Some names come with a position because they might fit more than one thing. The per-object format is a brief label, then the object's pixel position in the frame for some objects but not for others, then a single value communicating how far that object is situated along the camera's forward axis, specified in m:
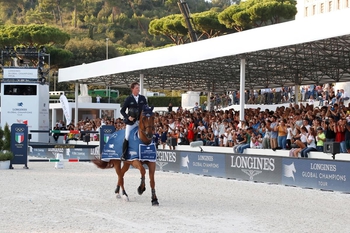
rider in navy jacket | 13.20
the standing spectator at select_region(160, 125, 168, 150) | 28.23
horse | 12.76
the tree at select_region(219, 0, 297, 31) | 83.62
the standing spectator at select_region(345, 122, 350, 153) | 19.03
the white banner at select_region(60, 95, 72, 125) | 35.12
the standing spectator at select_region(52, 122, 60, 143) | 36.51
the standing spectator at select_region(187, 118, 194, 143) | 27.58
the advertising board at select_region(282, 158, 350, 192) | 15.96
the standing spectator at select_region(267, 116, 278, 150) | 21.67
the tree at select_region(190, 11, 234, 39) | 88.53
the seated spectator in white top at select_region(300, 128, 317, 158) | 19.00
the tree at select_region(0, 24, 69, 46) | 86.19
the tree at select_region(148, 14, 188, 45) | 92.94
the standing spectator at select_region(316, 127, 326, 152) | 19.53
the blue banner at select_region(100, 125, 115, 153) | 24.47
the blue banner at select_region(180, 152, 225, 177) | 20.94
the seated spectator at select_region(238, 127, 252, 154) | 22.59
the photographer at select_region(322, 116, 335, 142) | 19.61
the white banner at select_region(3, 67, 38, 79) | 35.44
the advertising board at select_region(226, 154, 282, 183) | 18.44
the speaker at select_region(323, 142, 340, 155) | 16.70
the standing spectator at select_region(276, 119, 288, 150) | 21.47
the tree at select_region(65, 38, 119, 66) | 94.12
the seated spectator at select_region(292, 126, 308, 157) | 19.48
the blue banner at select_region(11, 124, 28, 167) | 22.69
